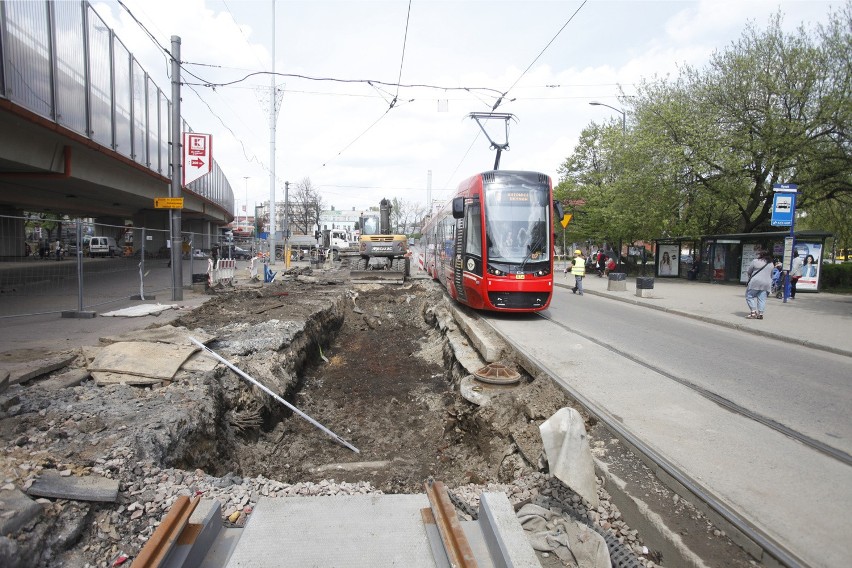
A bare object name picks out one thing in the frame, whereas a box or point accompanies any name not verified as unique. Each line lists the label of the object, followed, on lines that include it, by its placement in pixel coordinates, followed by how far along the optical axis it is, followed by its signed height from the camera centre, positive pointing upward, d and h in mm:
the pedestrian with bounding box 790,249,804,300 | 18609 -546
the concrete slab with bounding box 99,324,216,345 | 7219 -1494
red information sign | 14258 +2351
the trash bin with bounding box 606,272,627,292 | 21466 -1360
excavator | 25109 -558
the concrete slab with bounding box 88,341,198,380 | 5973 -1534
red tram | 10945 +149
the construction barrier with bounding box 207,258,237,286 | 17516 -1246
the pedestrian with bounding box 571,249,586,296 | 19744 -748
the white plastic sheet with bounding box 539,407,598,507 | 3822 -1613
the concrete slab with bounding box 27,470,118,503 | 3307 -1722
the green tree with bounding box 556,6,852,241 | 18812 +5017
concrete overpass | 10633 +2844
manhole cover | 6973 -1821
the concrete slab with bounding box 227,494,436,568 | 2795 -1764
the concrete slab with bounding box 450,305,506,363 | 8281 -1697
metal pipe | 6812 -2184
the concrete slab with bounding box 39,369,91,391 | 5375 -1625
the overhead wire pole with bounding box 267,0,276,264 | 29431 +3243
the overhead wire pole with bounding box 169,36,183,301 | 13617 +1317
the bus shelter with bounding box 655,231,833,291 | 19875 +20
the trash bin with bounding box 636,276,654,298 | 18266 -1305
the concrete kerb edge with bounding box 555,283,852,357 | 9352 -1718
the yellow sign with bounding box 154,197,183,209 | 13570 +920
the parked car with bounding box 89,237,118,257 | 34262 -705
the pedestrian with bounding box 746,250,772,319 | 12578 -707
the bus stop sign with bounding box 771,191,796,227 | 15281 +1445
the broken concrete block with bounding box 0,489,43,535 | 2853 -1639
